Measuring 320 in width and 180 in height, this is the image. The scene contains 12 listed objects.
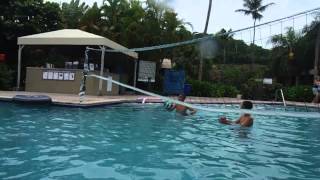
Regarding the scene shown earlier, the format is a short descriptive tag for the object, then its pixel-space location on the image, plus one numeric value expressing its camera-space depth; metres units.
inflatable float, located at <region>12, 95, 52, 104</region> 9.18
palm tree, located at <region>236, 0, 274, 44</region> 31.74
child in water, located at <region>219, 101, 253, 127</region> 7.33
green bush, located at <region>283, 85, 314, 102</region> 17.62
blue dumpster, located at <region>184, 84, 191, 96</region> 16.11
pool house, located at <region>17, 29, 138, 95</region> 12.84
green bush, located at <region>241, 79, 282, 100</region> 18.01
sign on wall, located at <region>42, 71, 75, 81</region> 13.12
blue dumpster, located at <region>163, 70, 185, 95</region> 16.47
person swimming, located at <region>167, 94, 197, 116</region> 8.93
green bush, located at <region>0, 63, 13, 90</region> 12.95
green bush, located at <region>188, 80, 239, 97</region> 16.87
